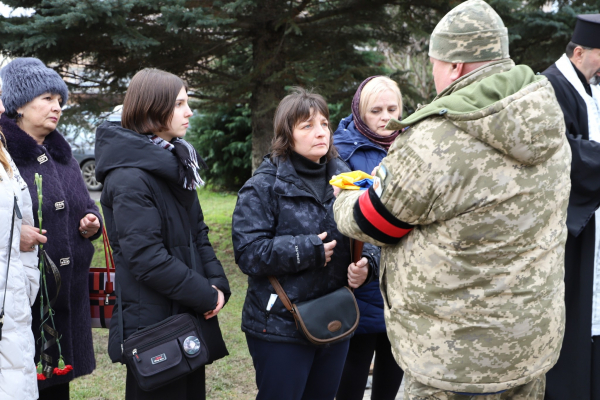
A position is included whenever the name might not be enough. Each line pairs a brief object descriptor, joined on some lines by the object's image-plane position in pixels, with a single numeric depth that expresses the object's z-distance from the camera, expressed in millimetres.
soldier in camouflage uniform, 1834
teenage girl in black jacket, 2414
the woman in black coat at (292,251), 2602
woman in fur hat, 2789
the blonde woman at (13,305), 2186
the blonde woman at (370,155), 3188
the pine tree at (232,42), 5133
